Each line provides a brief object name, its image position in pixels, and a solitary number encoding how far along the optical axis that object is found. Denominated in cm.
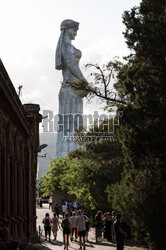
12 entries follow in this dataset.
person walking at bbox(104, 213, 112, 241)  2578
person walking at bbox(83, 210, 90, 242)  2623
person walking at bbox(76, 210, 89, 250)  2253
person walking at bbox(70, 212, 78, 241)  2503
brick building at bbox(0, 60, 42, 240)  1784
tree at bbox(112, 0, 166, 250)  1664
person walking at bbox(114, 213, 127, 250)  1731
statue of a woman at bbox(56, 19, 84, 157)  9594
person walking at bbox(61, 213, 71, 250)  2240
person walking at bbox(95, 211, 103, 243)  2527
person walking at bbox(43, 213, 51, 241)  2675
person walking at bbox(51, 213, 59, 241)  2721
